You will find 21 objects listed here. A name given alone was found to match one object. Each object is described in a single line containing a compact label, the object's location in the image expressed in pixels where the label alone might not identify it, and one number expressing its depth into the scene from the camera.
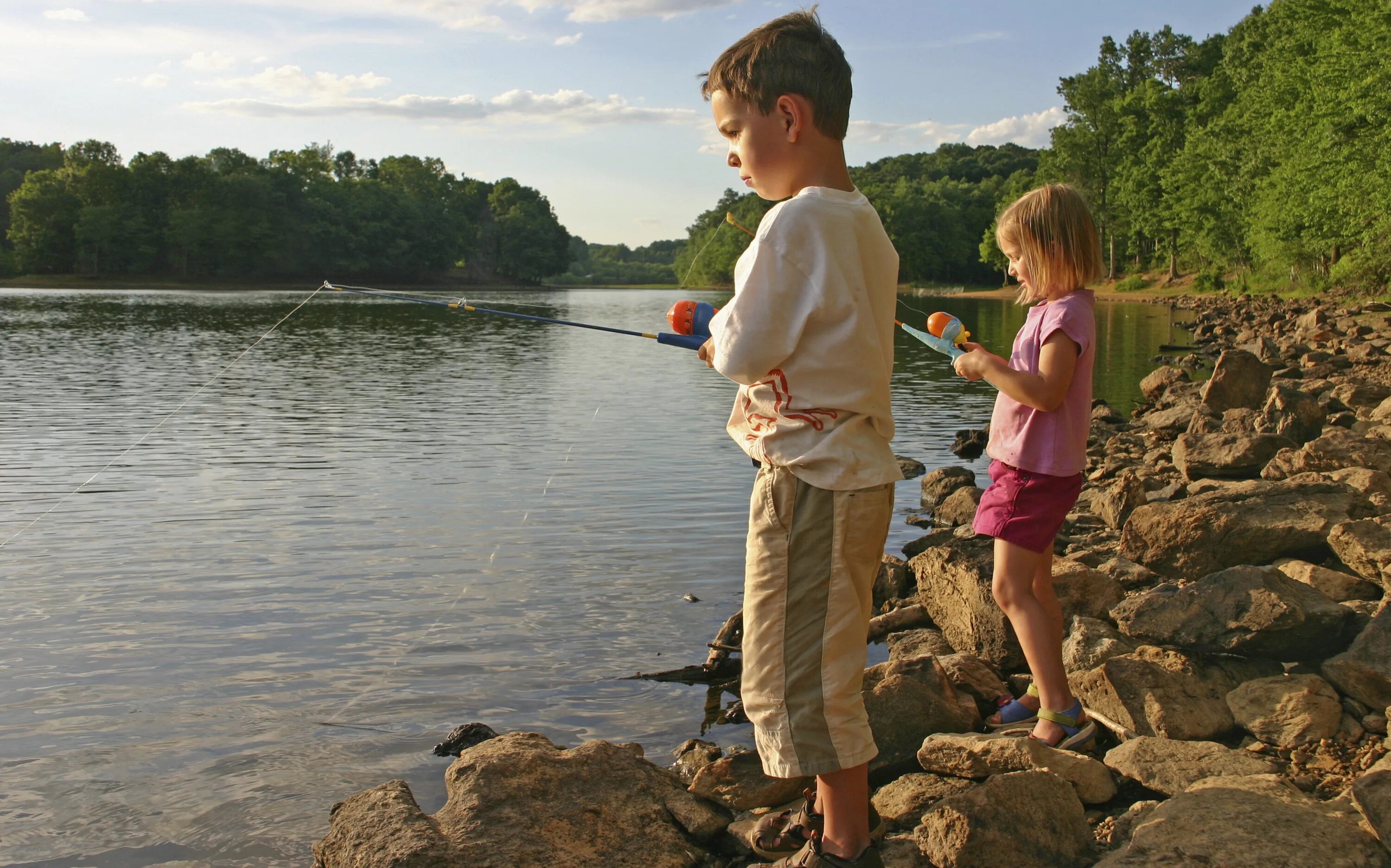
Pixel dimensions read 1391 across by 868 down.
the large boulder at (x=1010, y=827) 3.14
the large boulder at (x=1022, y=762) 3.59
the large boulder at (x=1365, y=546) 5.08
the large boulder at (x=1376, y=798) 2.88
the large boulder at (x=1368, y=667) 3.89
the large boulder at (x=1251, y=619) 4.24
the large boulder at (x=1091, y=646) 4.38
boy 2.68
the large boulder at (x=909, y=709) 4.20
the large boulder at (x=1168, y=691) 3.98
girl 3.68
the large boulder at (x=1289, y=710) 3.82
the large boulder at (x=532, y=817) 3.49
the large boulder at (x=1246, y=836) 2.82
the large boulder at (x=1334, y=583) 5.07
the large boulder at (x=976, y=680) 4.66
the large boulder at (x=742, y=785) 4.05
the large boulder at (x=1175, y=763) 3.53
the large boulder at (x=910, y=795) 3.60
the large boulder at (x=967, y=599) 5.05
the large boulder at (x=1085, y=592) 5.20
